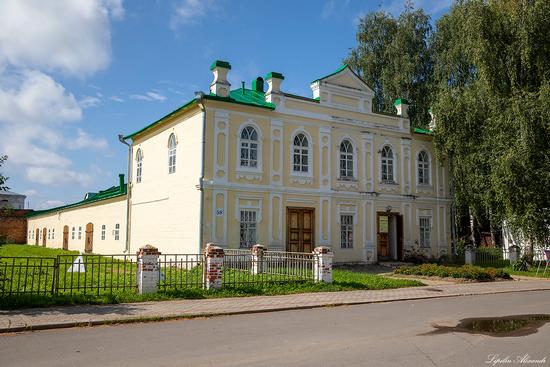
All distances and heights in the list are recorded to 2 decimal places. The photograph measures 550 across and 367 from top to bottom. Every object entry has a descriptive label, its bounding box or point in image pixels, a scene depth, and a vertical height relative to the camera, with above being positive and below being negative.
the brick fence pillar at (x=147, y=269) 12.09 -0.70
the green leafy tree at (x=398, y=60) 35.00 +12.71
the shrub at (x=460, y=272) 17.70 -1.09
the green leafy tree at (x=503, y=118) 21.45 +5.64
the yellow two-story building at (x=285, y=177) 19.84 +2.78
